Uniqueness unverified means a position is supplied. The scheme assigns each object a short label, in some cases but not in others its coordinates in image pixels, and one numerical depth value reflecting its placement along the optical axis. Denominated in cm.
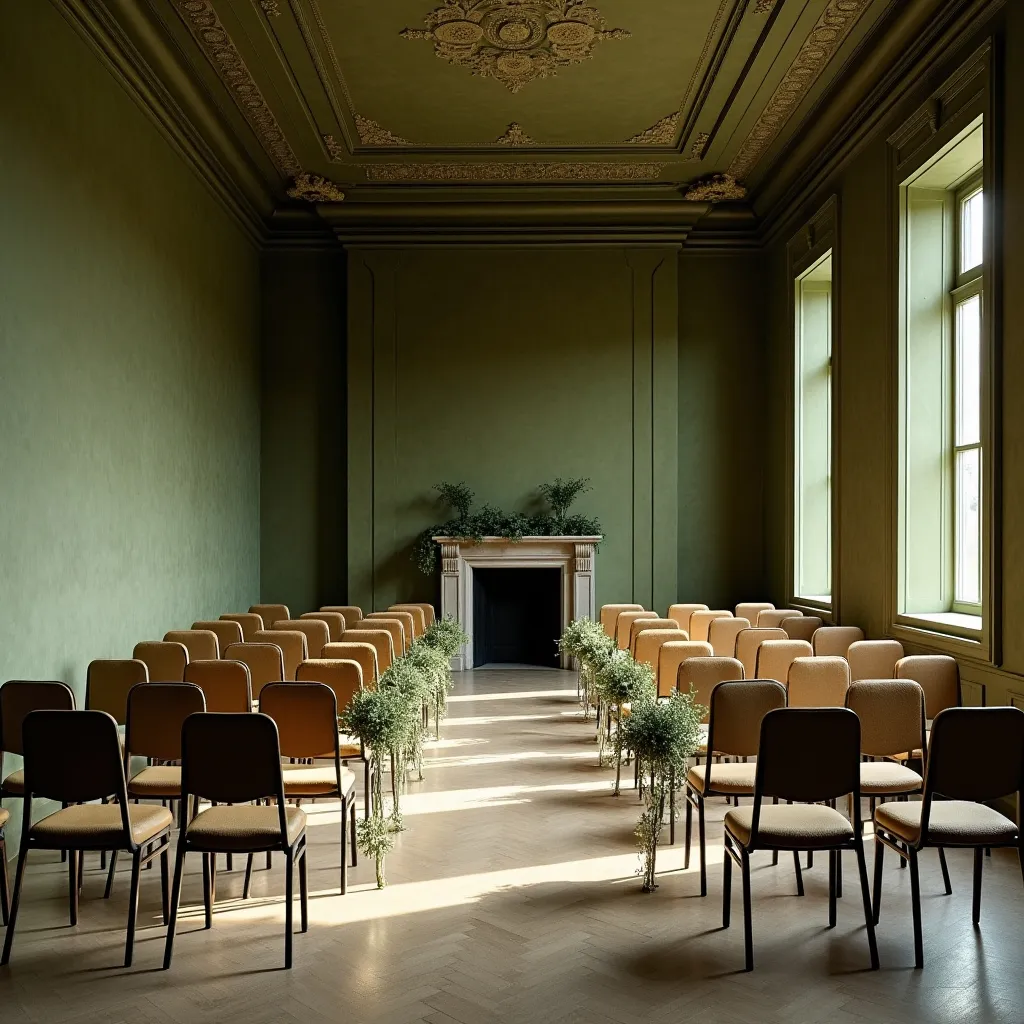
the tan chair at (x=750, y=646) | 746
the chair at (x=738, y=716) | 487
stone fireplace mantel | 1309
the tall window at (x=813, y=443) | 1220
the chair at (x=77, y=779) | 402
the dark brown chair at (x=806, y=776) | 396
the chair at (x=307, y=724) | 493
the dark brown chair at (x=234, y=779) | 399
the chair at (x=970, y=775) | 397
